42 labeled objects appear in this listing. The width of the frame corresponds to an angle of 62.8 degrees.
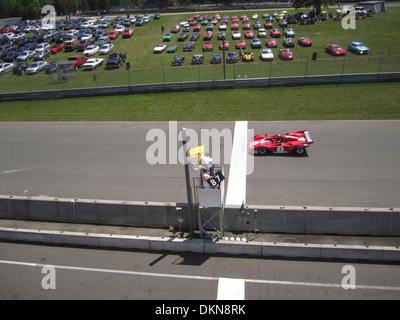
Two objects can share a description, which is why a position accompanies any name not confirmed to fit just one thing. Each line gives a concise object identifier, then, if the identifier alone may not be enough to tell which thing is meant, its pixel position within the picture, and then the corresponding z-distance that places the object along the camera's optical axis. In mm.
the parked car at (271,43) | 36750
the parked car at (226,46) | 37153
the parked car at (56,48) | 43812
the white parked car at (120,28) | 51312
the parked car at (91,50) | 39375
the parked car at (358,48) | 32469
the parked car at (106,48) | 39712
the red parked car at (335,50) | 32203
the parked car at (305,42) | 36688
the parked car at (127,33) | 48438
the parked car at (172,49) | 39219
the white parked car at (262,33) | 41906
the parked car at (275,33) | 41031
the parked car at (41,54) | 40688
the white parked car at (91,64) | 34625
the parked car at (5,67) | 36250
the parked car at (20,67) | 35594
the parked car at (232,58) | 31786
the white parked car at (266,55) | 32188
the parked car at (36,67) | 34594
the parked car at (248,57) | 32250
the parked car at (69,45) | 44062
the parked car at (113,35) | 48250
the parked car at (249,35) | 41625
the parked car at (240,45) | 37438
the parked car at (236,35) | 42125
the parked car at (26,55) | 40759
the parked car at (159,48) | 39803
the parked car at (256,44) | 36906
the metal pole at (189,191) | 8259
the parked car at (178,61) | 33531
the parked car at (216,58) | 32406
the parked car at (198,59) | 33094
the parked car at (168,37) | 44781
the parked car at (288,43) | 36438
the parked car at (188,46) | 39125
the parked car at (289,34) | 40344
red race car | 14250
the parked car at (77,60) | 35522
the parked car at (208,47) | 38062
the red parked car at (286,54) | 31406
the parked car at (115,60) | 34628
